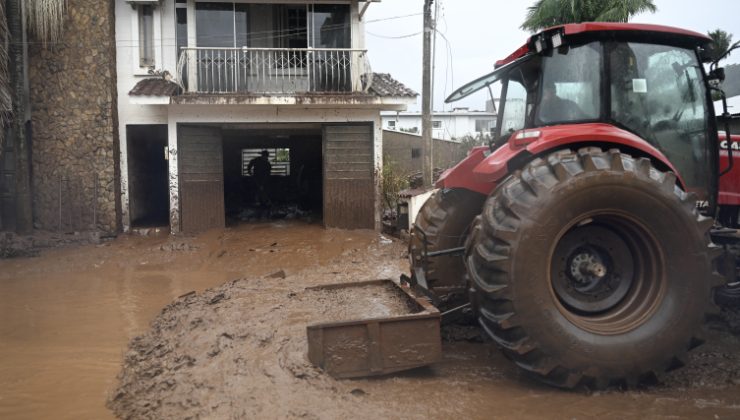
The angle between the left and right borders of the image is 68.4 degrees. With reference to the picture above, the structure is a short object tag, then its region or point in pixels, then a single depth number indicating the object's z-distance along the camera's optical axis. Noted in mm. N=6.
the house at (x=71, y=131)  11438
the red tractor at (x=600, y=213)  3305
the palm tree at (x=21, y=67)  10656
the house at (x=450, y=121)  32312
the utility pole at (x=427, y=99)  11812
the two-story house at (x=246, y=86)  11875
